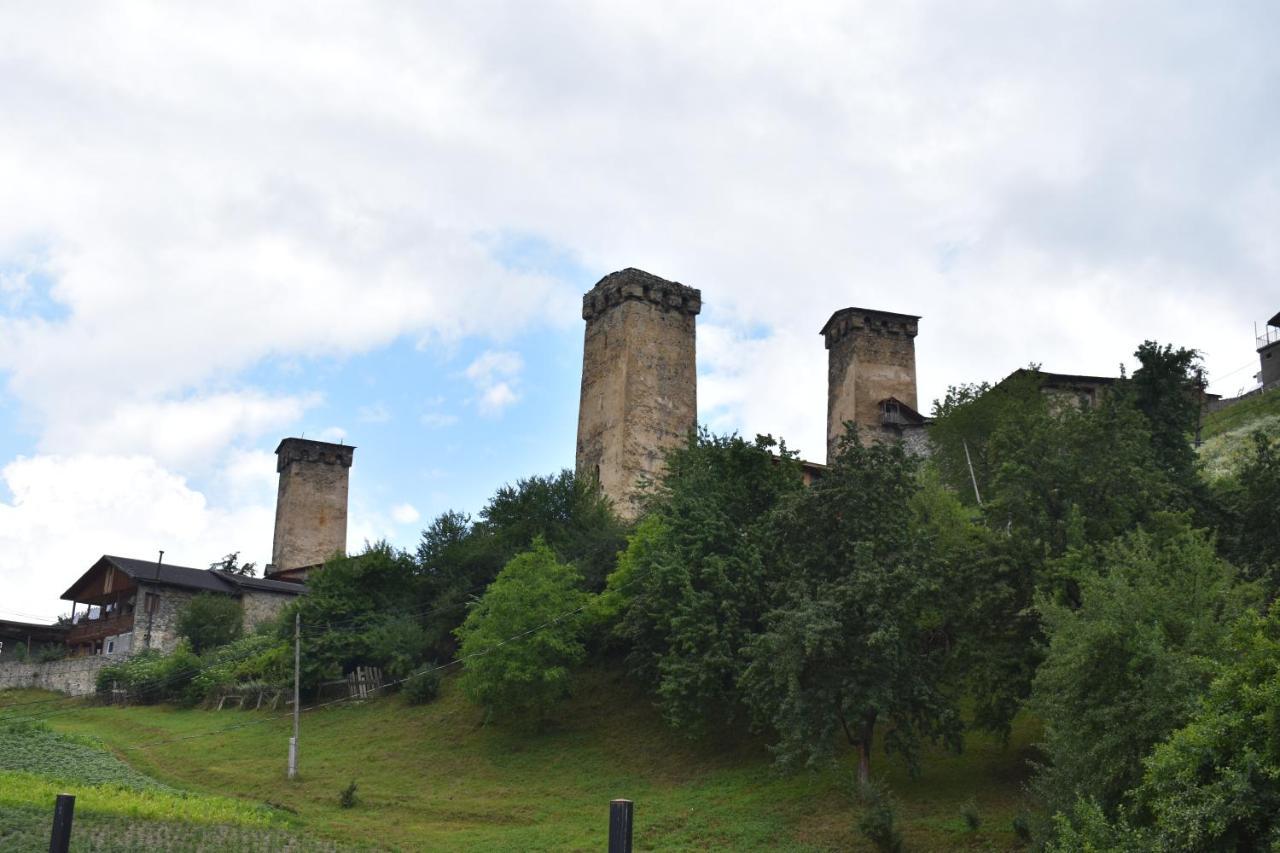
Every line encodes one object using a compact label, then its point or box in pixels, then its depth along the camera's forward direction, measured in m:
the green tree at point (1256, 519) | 30.44
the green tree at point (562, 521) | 47.06
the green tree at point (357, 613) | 47.19
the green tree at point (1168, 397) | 40.44
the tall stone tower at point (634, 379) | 57.62
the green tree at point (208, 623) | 56.91
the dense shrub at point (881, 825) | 25.59
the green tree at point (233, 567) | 86.81
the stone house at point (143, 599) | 59.06
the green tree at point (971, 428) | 53.69
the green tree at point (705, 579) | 34.44
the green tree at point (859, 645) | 28.88
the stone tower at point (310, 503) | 78.19
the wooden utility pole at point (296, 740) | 35.12
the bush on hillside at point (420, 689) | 44.75
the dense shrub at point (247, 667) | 46.59
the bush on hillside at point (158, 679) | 50.50
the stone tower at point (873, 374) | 67.25
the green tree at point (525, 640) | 38.44
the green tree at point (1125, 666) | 21.00
